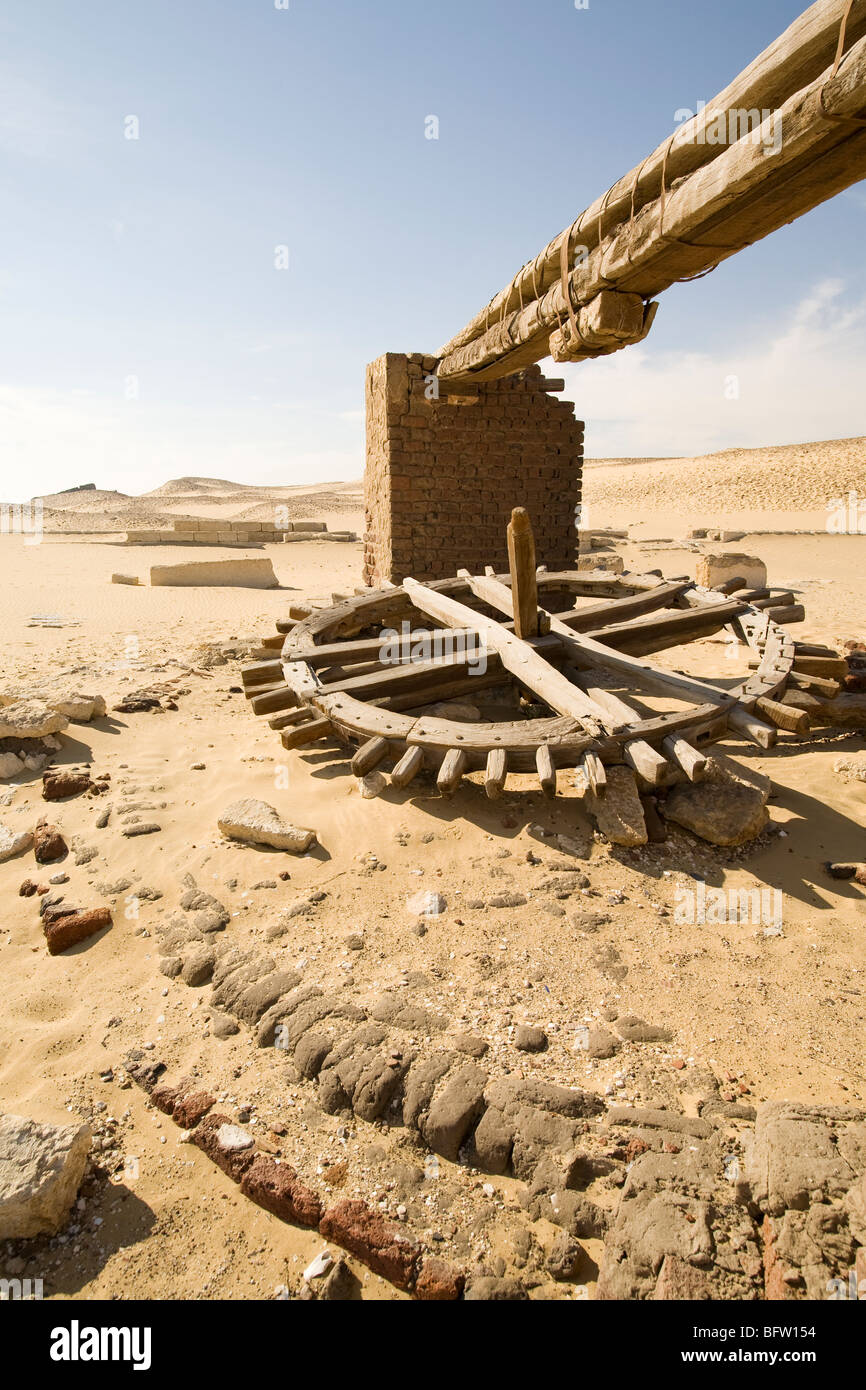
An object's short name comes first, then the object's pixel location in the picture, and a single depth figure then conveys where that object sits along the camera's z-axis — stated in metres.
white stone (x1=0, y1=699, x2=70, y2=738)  5.11
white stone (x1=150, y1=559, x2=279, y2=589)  13.56
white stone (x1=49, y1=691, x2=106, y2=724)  5.68
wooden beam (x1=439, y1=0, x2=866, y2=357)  2.48
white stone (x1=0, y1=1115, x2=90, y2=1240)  1.99
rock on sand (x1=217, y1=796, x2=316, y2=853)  3.88
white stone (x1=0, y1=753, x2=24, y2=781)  4.93
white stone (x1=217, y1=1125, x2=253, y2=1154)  2.27
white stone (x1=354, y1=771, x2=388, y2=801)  4.38
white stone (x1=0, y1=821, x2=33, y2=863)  4.04
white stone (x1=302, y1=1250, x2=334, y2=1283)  1.95
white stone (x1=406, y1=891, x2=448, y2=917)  3.37
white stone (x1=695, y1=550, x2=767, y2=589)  11.72
